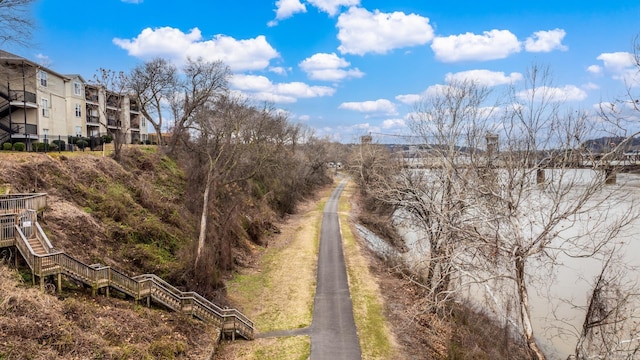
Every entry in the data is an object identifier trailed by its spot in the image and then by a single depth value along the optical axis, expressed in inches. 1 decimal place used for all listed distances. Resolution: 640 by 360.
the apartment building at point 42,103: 1306.6
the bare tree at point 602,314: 418.0
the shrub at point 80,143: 1268.3
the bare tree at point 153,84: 1684.3
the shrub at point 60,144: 1107.4
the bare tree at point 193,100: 1520.7
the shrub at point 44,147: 1056.6
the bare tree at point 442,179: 582.2
